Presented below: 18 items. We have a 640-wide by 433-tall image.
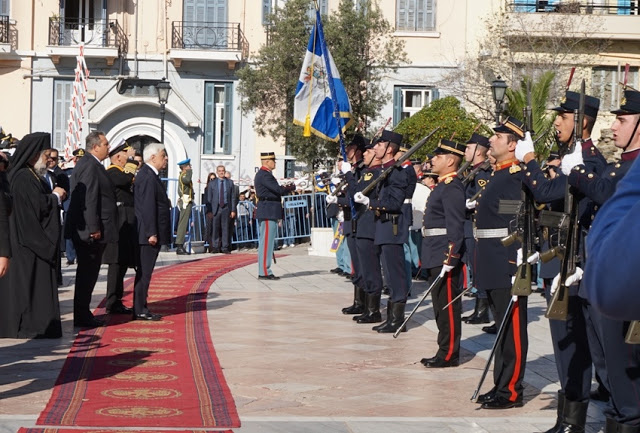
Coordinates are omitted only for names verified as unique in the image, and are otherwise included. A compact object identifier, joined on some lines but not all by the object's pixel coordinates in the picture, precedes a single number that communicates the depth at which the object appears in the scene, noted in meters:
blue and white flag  16.36
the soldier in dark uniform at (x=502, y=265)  7.72
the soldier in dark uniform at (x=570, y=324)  6.70
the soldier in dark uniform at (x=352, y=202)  13.20
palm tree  21.30
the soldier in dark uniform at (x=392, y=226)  11.70
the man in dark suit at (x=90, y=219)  11.32
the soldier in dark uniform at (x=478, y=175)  12.59
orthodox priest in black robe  10.27
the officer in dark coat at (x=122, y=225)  12.23
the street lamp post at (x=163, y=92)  27.38
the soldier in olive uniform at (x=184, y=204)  24.05
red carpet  7.09
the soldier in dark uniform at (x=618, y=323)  5.59
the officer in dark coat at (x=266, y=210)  17.61
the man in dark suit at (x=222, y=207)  25.00
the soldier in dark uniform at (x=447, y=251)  9.43
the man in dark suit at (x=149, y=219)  12.11
